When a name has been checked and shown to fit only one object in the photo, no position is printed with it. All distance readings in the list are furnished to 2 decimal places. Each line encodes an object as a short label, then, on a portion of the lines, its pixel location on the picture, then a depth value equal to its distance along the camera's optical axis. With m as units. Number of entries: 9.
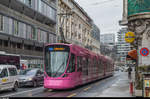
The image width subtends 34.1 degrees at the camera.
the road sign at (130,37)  15.43
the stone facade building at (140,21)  17.11
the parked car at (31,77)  20.41
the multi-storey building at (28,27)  37.71
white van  16.08
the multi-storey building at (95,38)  93.63
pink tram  16.48
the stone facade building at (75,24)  59.45
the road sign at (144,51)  12.88
